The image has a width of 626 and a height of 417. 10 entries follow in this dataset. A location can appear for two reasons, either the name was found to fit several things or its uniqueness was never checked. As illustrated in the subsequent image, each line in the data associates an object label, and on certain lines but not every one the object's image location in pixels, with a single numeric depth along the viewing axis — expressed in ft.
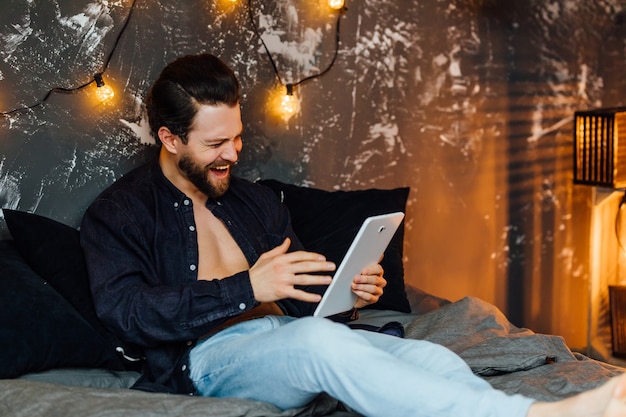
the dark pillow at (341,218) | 8.75
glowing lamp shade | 10.50
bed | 5.57
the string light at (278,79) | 8.42
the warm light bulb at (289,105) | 9.85
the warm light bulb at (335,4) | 10.08
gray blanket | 5.47
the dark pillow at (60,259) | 6.94
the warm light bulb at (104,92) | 8.64
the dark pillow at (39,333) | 6.39
